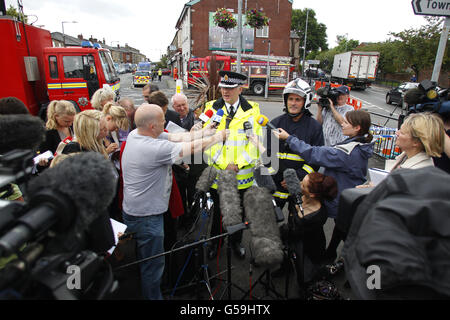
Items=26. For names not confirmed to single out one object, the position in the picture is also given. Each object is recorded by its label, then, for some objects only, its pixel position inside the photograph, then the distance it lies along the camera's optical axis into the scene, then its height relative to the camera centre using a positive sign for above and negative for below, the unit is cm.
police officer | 288 -63
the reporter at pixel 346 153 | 262 -72
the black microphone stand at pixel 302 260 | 232 -156
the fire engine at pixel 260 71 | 2003 +49
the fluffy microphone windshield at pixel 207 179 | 238 -92
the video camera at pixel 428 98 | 274 -19
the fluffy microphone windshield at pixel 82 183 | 92 -37
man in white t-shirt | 221 -89
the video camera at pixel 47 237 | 79 -51
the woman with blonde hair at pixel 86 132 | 266 -55
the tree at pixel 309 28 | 6294 +1160
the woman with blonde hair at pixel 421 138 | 208 -46
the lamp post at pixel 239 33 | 885 +149
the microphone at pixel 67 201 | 82 -42
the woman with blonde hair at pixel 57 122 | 338 -58
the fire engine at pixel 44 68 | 680 +20
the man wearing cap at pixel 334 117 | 431 -62
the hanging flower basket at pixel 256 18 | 1191 +261
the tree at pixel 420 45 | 2106 +281
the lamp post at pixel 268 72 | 1849 +39
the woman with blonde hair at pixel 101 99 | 457 -38
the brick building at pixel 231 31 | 3136 +535
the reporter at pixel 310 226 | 233 -125
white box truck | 2739 +110
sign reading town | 337 +90
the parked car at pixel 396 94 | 1864 -105
